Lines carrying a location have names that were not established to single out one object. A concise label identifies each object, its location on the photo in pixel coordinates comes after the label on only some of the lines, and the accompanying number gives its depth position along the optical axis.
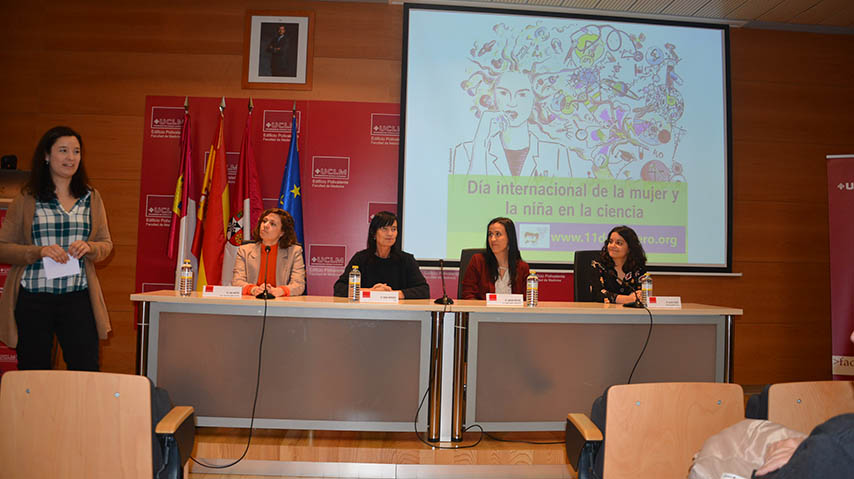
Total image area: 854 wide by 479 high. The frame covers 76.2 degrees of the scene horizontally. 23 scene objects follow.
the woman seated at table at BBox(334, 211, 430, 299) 3.40
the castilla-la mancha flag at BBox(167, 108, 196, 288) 4.29
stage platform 2.62
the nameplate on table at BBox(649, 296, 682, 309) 2.96
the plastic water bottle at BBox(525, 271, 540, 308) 2.87
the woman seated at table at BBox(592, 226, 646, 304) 3.37
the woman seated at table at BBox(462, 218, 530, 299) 3.47
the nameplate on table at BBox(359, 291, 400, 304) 2.80
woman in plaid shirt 2.38
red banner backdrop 4.52
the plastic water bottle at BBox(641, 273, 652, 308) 2.97
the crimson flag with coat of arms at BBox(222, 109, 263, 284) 4.33
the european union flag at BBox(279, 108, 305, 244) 4.35
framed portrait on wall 4.54
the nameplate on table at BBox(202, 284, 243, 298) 2.77
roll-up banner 4.09
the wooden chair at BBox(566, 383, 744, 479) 1.54
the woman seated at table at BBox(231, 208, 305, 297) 3.22
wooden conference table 2.73
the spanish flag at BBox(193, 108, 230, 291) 4.21
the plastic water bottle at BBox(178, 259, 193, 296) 2.75
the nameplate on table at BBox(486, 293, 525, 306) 2.85
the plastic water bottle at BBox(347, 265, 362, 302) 2.82
